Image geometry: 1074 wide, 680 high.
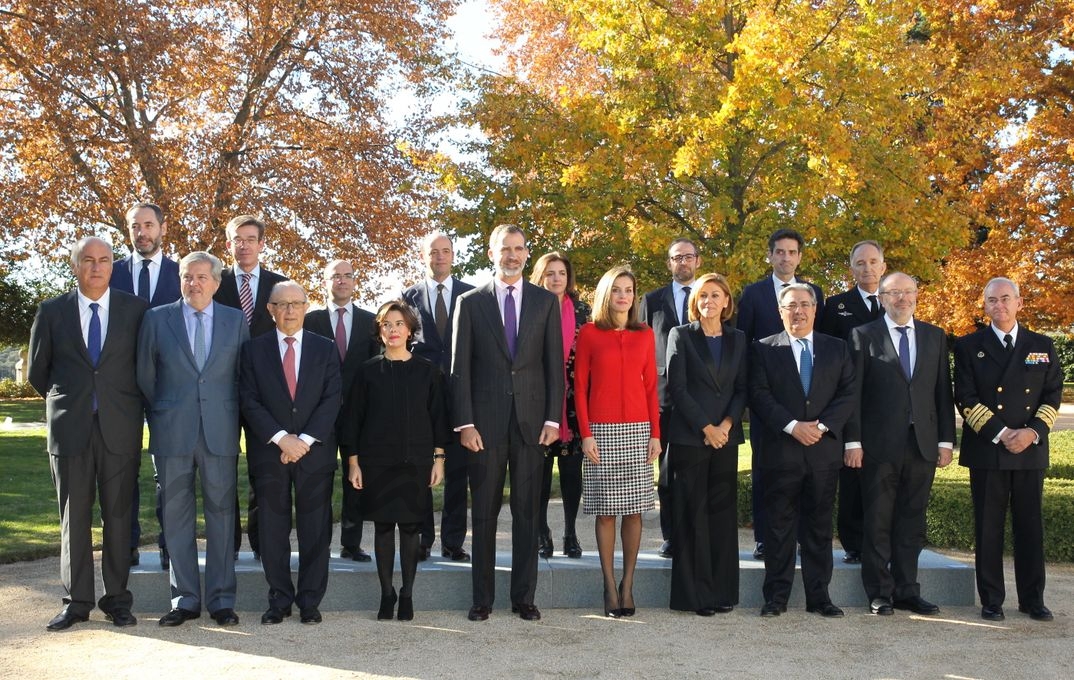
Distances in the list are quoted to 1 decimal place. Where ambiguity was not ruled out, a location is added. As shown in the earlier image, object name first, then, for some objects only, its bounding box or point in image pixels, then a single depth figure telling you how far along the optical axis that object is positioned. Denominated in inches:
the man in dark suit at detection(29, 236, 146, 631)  225.6
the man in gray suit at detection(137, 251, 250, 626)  229.1
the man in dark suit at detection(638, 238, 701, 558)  270.7
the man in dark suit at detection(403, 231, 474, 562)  272.2
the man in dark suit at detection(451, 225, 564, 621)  235.8
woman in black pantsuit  242.4
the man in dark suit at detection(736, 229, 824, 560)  279.3
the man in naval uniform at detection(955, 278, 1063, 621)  241.8
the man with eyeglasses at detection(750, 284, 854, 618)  242.2
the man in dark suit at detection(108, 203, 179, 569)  257.6
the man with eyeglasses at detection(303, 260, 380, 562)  267.6
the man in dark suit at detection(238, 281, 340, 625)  231.8
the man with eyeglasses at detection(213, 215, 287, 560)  264.2
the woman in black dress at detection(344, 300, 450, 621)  232.8
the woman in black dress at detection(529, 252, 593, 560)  261.4
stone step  241.3
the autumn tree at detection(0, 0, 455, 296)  621.0
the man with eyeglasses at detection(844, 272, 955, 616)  245.1
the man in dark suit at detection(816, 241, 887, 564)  271.6
